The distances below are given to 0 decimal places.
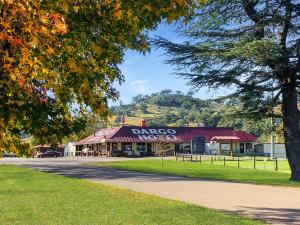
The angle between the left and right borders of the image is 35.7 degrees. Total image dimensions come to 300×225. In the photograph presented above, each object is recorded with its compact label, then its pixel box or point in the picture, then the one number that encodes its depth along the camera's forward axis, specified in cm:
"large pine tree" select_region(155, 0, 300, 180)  2334
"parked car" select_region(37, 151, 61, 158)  8656
